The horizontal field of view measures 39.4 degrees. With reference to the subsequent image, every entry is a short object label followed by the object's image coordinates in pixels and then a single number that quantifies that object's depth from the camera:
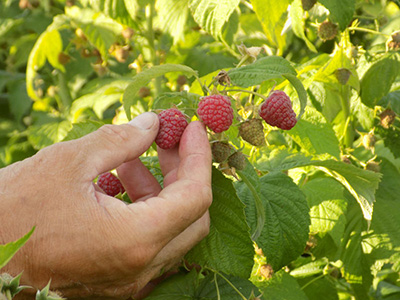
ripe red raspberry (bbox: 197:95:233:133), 0.77
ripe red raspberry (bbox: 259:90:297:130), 0.82
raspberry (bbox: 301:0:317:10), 1.19
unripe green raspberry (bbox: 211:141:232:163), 0.83
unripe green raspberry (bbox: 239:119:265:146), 0.81
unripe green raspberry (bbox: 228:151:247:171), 0.82
